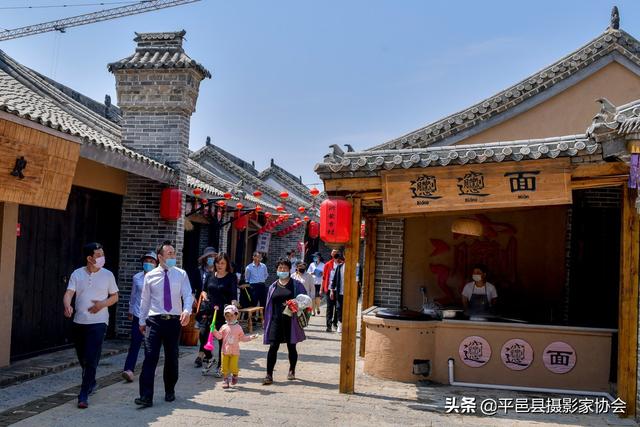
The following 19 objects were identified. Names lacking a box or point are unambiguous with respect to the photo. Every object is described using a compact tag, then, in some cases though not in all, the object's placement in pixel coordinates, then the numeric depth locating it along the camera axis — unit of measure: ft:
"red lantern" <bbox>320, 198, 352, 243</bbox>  26.09
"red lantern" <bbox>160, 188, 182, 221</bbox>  37.93
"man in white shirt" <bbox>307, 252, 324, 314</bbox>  59.21
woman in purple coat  26.99
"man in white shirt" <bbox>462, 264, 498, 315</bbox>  31.78
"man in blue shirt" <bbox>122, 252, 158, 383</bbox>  26.22
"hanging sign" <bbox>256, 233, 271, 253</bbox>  67.97
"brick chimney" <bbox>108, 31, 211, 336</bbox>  38.63
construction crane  145.07
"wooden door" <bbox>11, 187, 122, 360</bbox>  28.89
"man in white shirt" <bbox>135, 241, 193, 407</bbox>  22.00
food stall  23.73
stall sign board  23.70
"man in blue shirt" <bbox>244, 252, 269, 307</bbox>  47.16
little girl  26.05
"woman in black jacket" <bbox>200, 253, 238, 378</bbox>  28.30
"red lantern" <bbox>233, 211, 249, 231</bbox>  56.16
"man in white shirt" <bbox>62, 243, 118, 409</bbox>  21.66
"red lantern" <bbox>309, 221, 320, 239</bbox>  79.13
